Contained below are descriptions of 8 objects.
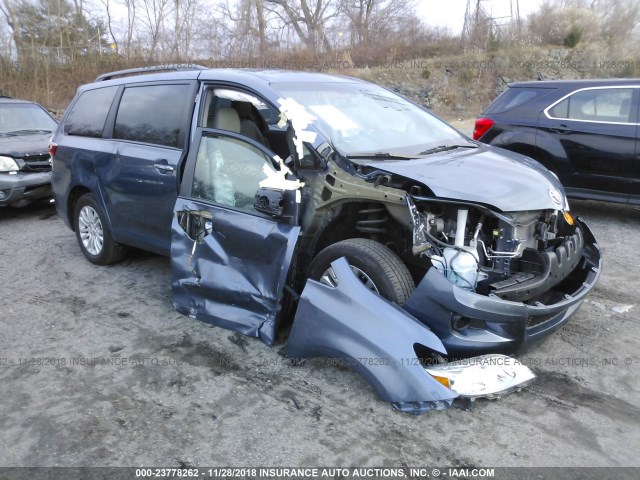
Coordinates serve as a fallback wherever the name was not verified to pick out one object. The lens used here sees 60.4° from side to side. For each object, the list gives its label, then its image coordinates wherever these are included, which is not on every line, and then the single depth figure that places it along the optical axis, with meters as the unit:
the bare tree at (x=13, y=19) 22.50
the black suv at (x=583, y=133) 6.36
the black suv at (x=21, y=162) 7.64
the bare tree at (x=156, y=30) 24.30
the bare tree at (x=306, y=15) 30.47
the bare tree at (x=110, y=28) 24.23
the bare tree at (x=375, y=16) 30.14
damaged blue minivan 3.00
